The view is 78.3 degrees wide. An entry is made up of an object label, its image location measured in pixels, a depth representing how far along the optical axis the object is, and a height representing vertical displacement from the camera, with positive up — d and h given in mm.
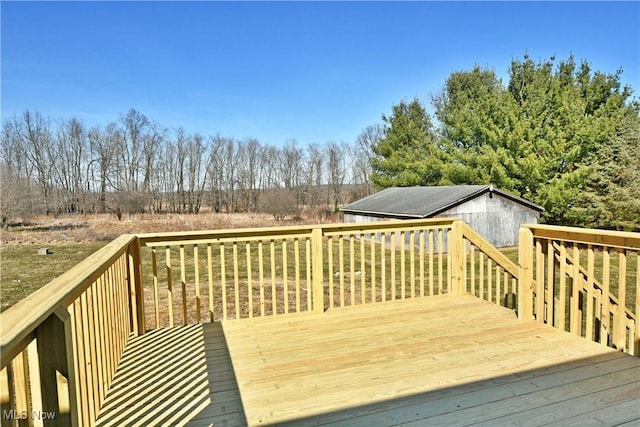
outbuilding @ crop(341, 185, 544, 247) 13956 -557
